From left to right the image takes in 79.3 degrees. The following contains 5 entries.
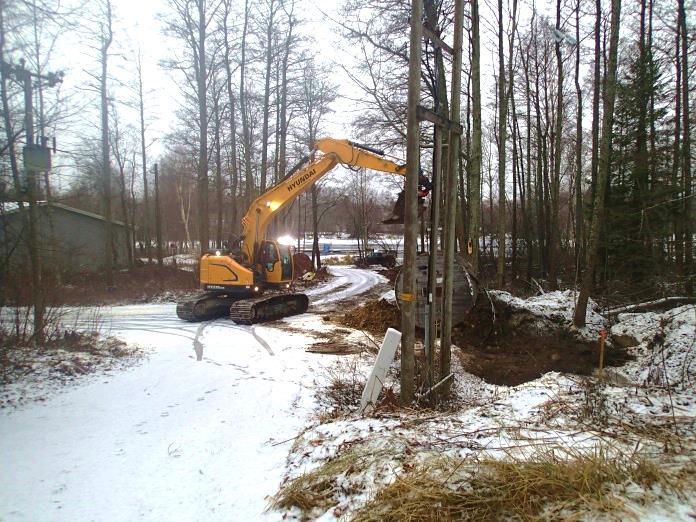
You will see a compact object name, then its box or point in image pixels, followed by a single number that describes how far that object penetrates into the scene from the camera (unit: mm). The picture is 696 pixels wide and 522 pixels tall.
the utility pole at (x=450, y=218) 5500
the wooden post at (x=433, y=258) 5336
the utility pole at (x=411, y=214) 4691
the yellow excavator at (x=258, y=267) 10902
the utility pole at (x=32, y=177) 7445
